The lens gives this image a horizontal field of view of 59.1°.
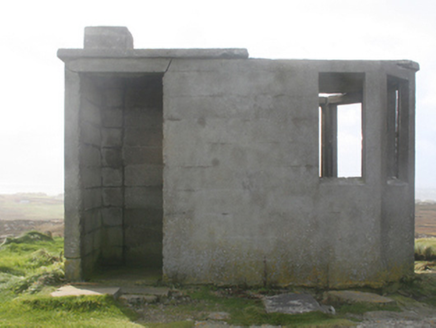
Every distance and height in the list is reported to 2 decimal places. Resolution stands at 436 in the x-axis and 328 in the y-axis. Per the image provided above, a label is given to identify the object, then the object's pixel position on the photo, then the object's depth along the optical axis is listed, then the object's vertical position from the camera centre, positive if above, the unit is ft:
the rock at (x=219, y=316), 13.70 -5.49
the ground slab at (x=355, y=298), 15.25 -5.41
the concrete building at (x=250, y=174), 16.66 -0.44
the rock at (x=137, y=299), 15.08 -5.32
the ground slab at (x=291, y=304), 13.91 -5.26
